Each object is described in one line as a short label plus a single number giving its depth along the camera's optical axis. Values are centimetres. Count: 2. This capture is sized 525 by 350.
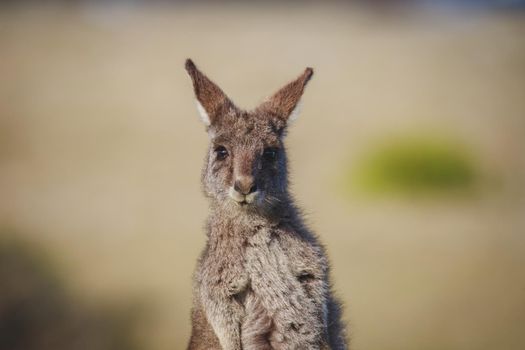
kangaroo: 1269
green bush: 4334
